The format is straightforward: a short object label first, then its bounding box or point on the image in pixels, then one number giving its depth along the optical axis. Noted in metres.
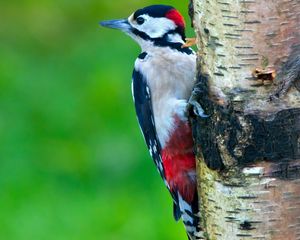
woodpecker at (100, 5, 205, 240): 9.65
